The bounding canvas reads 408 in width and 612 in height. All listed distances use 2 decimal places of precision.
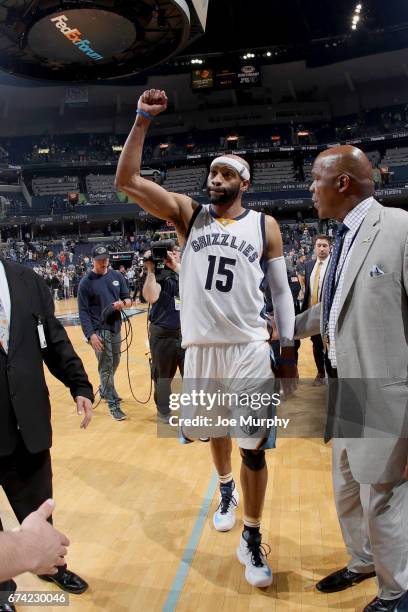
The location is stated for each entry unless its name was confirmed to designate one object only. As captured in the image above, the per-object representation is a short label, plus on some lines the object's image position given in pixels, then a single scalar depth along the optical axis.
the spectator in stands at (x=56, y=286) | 23.05
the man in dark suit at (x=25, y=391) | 2.39
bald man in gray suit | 2.11
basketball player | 2.80
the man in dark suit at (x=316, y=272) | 6.00
